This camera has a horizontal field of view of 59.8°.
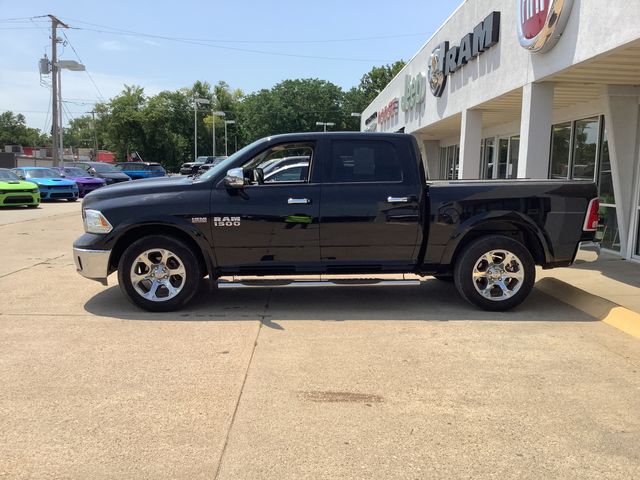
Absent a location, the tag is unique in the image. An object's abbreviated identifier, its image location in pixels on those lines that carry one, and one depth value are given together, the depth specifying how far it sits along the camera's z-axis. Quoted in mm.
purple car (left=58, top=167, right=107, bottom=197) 27125
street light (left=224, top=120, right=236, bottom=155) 80906
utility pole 32688
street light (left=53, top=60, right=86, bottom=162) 32281
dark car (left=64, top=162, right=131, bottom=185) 29938
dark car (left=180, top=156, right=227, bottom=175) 41019
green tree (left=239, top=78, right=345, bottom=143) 76188
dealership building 7348
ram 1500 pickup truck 6109
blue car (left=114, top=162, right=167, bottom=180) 36000
